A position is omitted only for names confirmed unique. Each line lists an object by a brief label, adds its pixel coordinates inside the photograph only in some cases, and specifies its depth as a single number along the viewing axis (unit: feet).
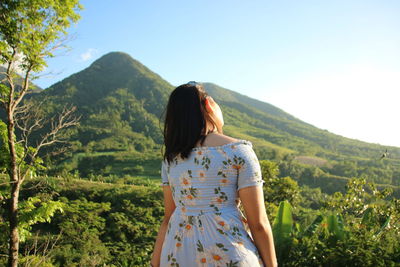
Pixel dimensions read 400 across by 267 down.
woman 4.18
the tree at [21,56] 13.88
